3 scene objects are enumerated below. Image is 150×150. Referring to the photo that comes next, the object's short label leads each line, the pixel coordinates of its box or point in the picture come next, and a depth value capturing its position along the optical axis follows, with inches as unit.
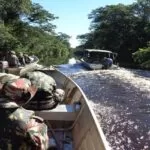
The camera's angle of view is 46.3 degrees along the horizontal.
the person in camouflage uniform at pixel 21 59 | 351.6
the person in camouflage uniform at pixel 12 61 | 309.9
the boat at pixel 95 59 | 498.9
